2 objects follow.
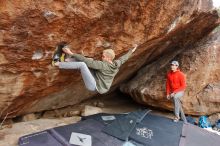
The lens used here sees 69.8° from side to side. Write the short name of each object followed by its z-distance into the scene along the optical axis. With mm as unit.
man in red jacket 3646
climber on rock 2663
